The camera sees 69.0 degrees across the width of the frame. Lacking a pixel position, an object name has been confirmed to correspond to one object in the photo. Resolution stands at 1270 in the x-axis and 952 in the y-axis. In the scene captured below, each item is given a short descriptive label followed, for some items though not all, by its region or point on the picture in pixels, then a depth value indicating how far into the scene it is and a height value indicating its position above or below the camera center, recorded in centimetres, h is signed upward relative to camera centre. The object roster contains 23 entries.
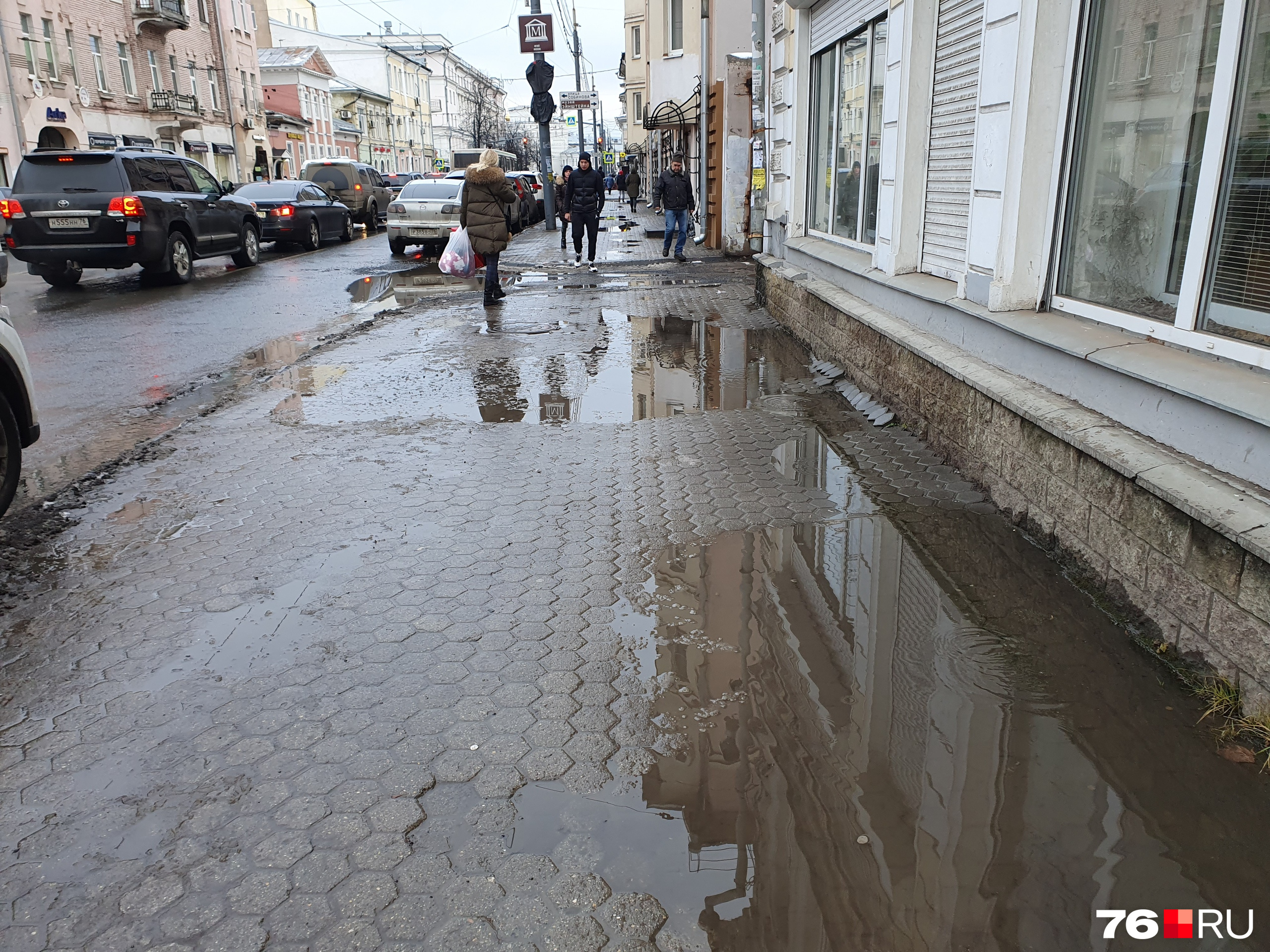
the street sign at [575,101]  4616 +445
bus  4312 +160
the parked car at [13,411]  485 -107
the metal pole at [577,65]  5097 +673
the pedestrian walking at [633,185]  3622 +18
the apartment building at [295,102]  5559 +595
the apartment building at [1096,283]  321 -50
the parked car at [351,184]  2812 +36
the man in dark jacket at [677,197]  1678 -14
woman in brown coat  1127 -16
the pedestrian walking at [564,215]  1812 -45
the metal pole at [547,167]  2347 +64
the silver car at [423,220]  1867 -49
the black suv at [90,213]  1304 -15
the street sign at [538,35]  2273 +373
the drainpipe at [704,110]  1733 +147
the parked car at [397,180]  3677 +64
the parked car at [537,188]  3268 +12
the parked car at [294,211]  2039 -31
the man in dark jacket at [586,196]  1661 -9
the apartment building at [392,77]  8112 +1030
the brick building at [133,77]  3127 +488
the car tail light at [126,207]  1305 -9
